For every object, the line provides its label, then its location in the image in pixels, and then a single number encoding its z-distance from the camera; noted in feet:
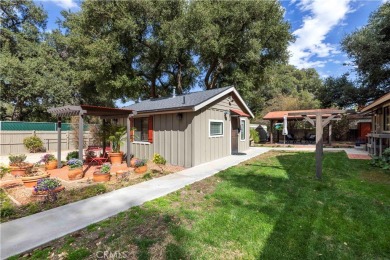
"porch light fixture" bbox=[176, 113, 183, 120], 28.94
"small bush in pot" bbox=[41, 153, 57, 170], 27.22
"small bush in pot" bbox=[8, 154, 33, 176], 23.91
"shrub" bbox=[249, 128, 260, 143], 61.00
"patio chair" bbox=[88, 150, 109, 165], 29.68
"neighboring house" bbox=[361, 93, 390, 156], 31.73
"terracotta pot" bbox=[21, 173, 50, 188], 18.75
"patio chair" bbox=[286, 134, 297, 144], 67.76
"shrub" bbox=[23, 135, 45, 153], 46.96
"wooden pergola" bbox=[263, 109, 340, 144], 62.95
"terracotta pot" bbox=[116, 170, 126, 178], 22.29
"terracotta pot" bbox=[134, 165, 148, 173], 24.27
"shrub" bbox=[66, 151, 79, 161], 31.60
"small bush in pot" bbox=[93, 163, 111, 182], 20.81
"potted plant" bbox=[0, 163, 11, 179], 22.32
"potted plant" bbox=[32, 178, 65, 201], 15.57
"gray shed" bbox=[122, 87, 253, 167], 28.30
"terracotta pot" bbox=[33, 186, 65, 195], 15.68
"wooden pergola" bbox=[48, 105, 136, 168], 23.47
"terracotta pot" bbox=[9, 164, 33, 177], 23.86
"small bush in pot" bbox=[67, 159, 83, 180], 21.66
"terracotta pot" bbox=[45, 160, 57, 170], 27.16
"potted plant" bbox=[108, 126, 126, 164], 29.48
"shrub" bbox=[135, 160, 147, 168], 24.26
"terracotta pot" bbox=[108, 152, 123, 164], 29.45
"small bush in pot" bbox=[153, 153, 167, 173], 25.49
